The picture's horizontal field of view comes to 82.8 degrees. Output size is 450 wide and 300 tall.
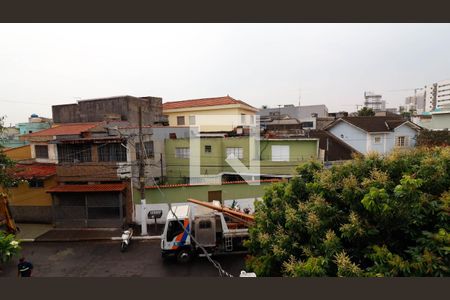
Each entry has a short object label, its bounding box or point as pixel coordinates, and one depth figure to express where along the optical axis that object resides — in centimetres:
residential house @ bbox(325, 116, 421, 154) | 2305
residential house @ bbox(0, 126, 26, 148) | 2406
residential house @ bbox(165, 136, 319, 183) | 1797
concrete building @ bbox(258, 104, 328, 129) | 4216
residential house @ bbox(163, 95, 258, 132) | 2473
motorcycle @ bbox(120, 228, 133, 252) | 1158
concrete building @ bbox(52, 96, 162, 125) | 2156
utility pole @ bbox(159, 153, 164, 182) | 1827
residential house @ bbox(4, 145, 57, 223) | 1513
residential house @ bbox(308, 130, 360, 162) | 2222
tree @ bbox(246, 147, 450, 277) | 378
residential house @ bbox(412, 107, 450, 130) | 2559
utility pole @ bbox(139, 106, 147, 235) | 1320
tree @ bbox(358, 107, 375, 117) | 3766
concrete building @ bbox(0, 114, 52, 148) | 2976
